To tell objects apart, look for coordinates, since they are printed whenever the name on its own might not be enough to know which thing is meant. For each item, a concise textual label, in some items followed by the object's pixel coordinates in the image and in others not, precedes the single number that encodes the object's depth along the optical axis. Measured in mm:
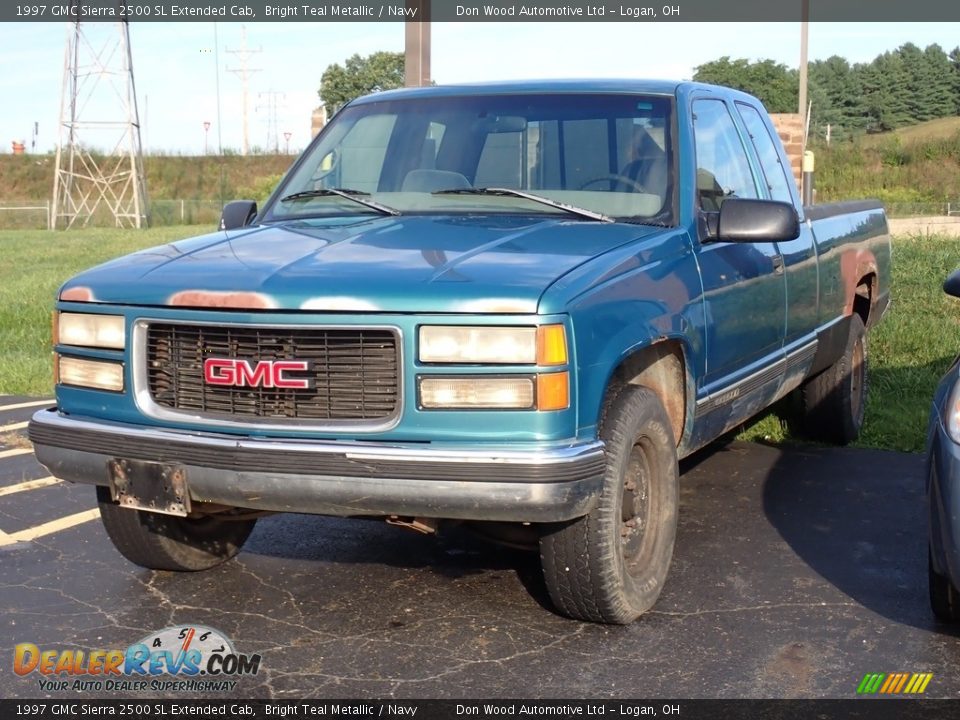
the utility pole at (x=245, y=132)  66875
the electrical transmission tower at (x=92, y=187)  41062
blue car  3699
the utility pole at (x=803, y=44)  19967
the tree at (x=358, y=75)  65375
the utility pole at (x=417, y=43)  9680
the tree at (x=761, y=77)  60719
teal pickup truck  3643
